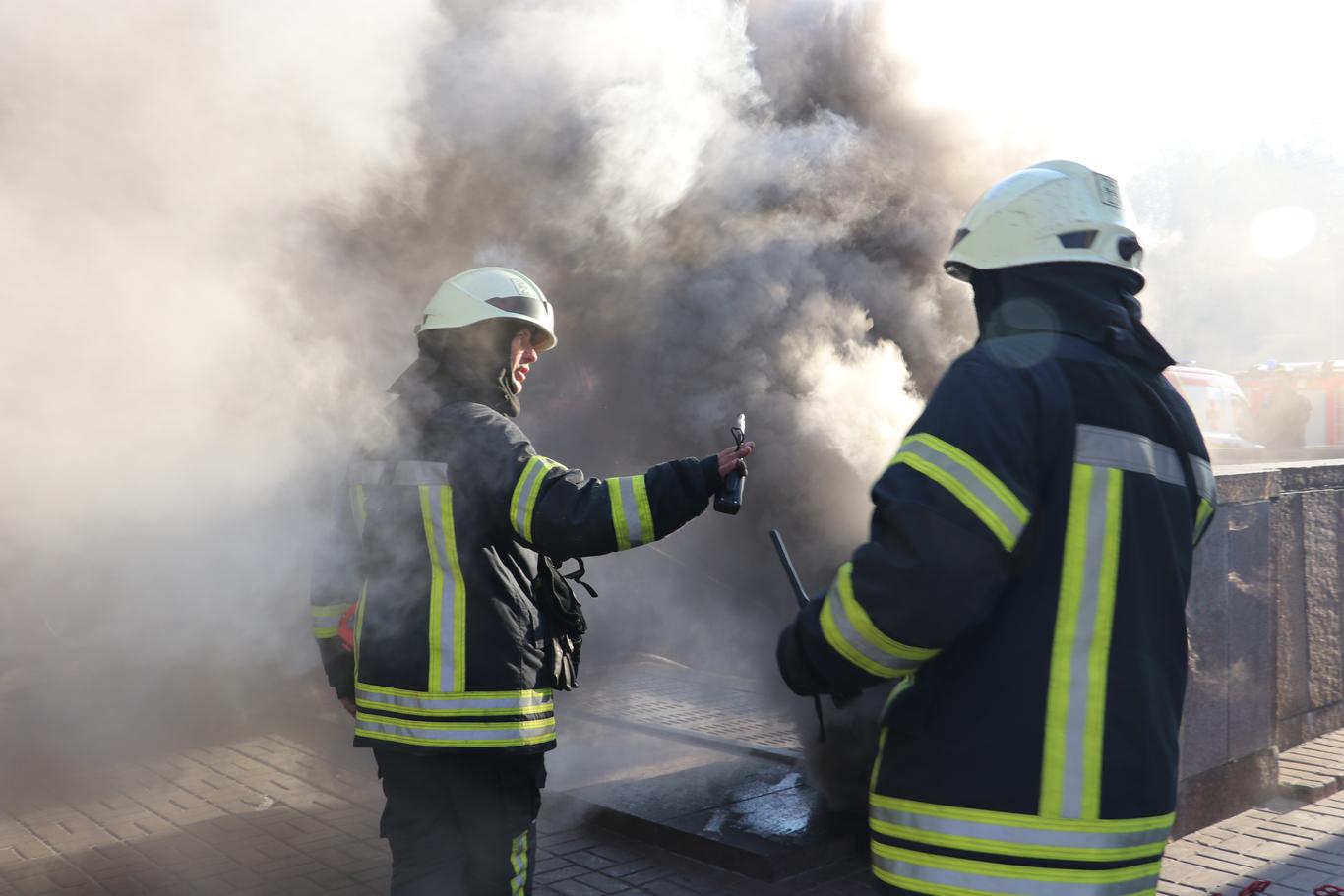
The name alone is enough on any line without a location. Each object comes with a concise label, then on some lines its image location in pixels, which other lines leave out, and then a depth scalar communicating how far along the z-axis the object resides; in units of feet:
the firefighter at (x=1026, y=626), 5.79
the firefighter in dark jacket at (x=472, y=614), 8.84
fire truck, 67.00
